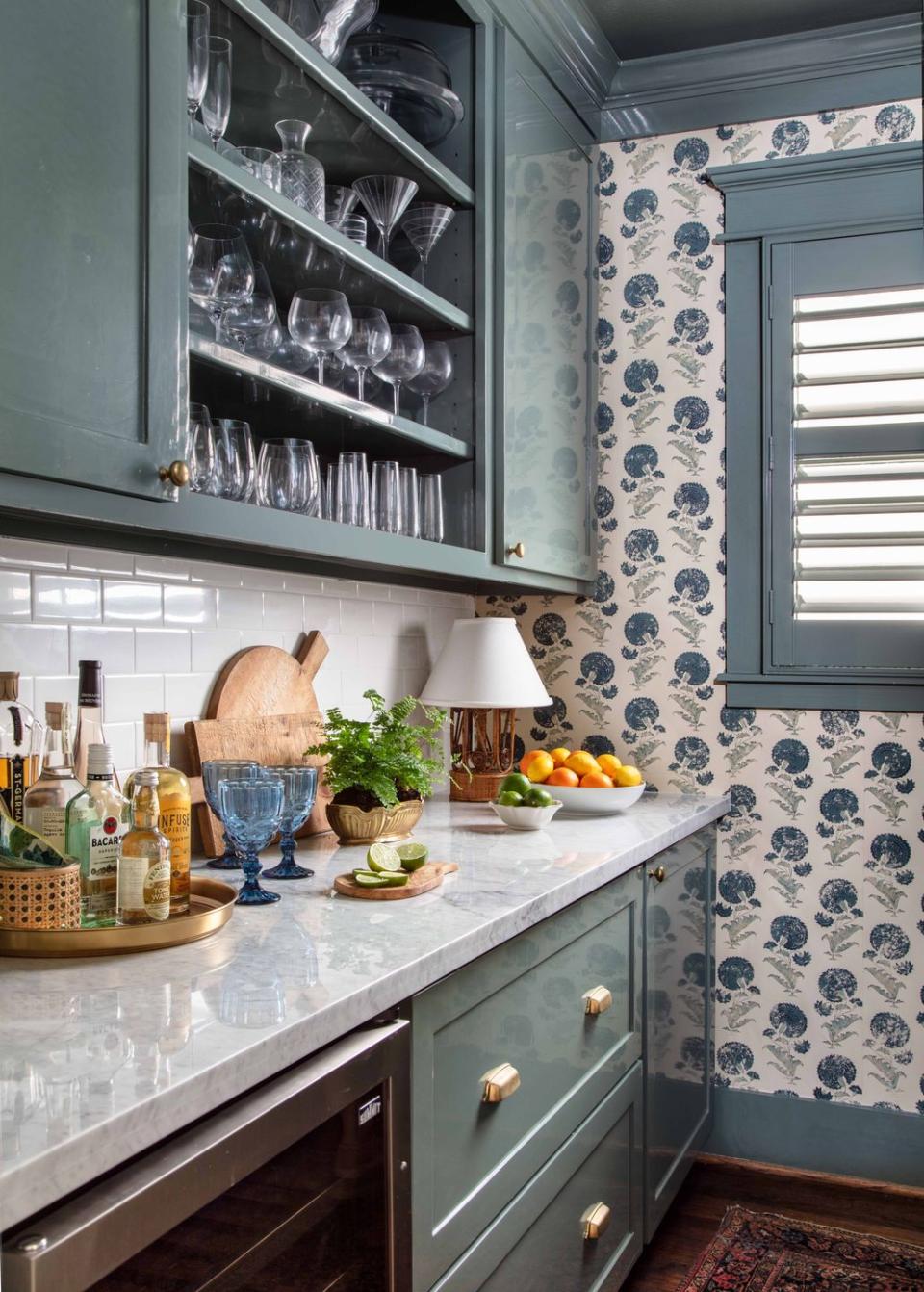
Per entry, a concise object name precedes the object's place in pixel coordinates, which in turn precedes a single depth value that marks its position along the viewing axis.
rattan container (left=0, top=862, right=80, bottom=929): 1.29
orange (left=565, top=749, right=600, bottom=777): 2.75
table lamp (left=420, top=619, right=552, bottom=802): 2.80
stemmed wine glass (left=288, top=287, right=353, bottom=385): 1.94
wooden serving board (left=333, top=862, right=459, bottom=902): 1.69
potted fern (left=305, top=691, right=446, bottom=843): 2.14
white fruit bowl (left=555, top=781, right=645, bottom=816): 2.63
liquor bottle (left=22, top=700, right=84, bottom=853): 1.40
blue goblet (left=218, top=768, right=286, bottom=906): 1.66
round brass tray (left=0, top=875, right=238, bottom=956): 1.30
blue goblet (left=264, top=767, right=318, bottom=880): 1.81
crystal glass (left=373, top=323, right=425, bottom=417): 2.23
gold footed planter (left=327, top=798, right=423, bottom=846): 2.15
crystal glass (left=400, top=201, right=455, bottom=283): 2.36
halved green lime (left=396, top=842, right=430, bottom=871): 1.79
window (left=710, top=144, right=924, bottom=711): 2.94
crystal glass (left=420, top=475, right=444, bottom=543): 2.39
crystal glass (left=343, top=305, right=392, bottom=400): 2.08
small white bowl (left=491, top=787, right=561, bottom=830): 2.39
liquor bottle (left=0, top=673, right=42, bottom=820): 1.45
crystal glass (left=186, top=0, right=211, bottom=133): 1.65
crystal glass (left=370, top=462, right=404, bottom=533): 2.22
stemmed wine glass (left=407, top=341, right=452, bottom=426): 2.40
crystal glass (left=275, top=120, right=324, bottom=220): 1.92
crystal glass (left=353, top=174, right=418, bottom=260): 2.18
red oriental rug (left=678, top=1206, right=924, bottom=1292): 2.40
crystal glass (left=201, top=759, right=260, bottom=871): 1.75
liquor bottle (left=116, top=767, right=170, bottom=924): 1.37
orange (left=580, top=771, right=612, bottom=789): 2.68
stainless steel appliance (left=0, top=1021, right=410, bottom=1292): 0.87
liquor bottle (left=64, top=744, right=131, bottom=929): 1.38
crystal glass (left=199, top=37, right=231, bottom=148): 1.70
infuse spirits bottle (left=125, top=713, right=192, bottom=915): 1.49
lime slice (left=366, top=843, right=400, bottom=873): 1.74
